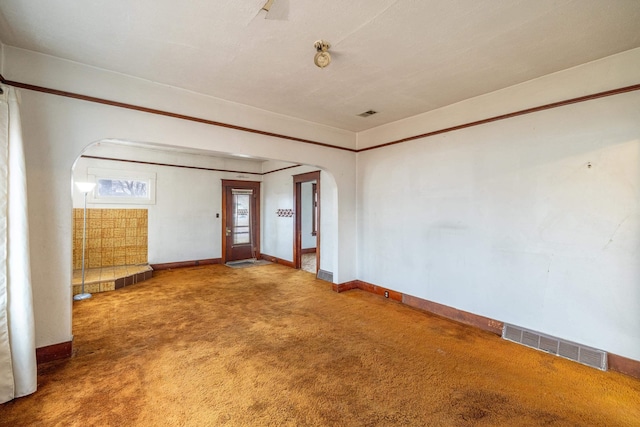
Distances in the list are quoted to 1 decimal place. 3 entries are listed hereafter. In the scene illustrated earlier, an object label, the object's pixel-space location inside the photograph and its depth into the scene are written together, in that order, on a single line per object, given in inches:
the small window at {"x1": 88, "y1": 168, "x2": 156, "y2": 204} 231.3
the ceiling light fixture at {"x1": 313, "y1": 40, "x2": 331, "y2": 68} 94.5
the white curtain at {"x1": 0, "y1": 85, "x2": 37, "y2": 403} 85.2
